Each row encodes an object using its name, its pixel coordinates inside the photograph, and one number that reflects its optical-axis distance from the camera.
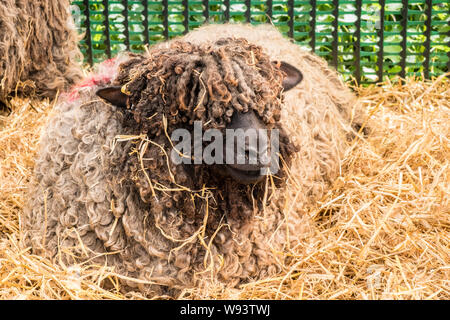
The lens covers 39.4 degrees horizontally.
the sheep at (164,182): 2.74
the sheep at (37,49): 4.30
